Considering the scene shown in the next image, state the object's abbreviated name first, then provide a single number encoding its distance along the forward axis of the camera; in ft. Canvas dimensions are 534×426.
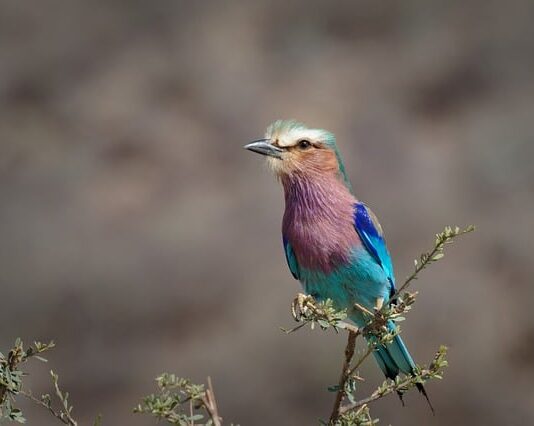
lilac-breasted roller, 21.01
